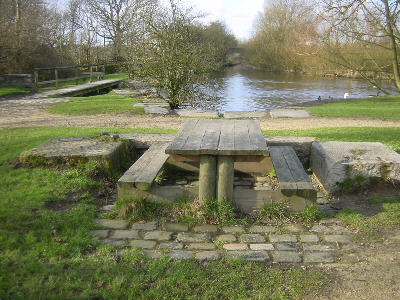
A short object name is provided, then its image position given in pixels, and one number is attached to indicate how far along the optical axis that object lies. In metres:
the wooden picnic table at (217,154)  3.63
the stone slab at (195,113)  10.32
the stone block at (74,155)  4.85
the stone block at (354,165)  4.54
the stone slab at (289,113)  10.60
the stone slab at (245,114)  10.44
